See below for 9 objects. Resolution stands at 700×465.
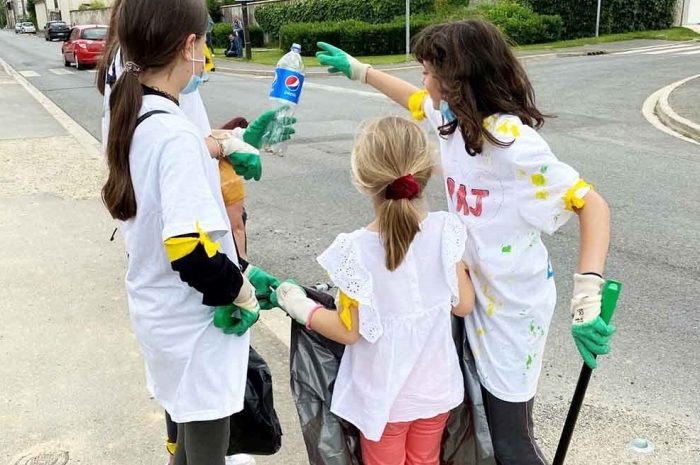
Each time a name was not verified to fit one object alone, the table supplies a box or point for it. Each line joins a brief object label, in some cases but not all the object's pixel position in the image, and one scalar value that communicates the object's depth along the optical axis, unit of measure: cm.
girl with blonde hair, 188
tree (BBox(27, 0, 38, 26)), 8362
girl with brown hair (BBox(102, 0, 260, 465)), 169
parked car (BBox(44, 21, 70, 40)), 4944
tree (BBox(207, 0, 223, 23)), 4043
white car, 6944
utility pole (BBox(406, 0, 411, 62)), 2378
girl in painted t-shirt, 193
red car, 2389
